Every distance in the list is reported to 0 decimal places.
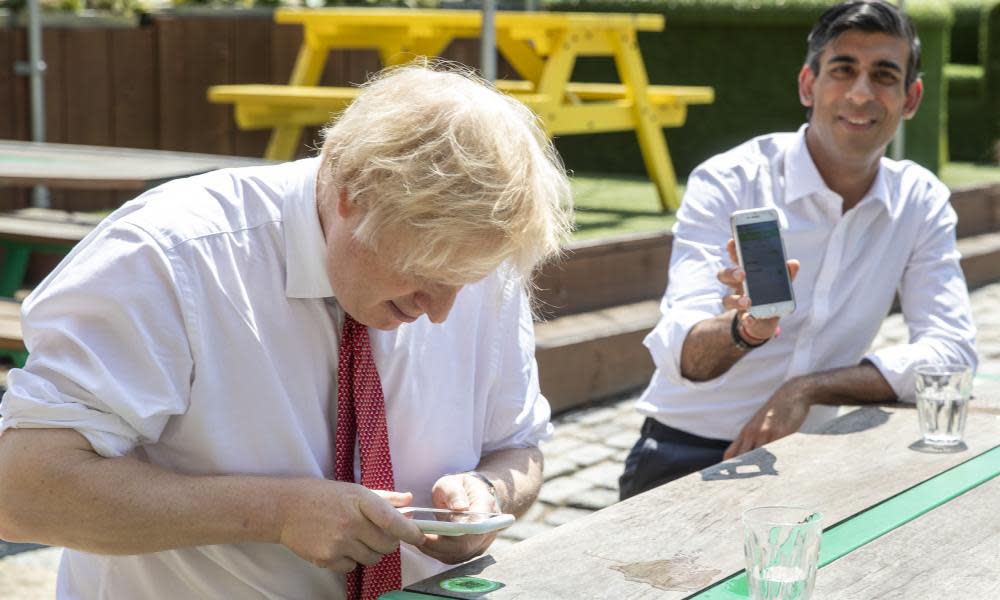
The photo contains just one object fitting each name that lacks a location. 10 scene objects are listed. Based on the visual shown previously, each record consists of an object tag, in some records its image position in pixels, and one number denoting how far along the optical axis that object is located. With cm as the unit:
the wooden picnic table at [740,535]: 183
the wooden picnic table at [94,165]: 464
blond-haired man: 178
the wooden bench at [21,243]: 447
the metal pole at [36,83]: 670
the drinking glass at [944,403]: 253
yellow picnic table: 698
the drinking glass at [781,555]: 169
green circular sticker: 179
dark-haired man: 324
